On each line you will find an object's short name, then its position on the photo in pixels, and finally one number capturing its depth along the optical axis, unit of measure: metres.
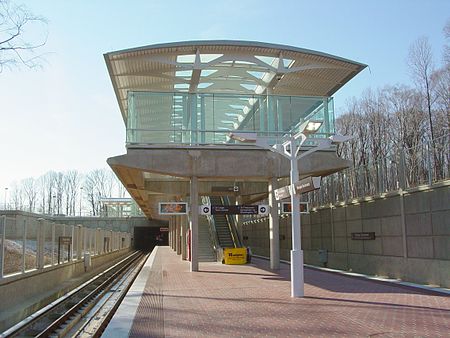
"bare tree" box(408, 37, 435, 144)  31.56
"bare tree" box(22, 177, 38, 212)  103.19
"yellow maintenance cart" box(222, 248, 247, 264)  24.94
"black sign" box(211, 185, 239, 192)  29.64
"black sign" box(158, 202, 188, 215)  20.42
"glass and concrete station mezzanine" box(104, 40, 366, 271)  21.11
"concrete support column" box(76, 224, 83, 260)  25.28
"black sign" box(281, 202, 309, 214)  18.78
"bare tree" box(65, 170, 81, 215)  102.50
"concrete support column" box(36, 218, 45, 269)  16.66
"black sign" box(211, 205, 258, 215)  21.25
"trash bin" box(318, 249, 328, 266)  22.59
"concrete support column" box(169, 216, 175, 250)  51.36
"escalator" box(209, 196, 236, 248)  30.29
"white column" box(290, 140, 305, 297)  12.41
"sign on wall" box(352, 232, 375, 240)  18.36
